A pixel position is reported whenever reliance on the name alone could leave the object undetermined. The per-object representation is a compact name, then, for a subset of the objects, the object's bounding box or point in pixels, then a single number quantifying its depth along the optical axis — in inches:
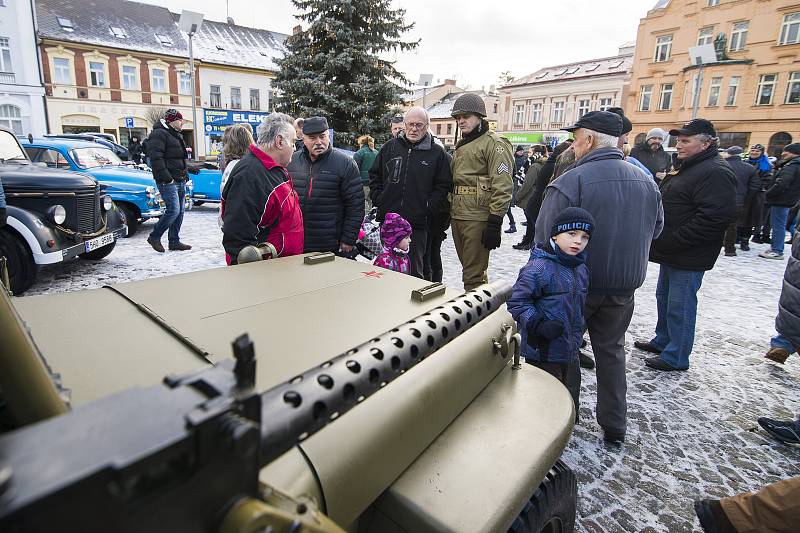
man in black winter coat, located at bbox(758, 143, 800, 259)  315.0
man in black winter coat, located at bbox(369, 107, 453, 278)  177.2
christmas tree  571.5
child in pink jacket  158.9
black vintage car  194.7
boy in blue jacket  98.7
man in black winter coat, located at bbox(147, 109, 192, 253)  260.5
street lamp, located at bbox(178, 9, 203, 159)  498.9
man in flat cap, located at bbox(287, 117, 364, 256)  154.5
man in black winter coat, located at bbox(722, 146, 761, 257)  331.7
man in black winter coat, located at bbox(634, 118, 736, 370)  141.2
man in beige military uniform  165.9
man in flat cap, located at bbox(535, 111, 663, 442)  103.7
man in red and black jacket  113.0
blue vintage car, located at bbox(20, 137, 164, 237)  303.0
